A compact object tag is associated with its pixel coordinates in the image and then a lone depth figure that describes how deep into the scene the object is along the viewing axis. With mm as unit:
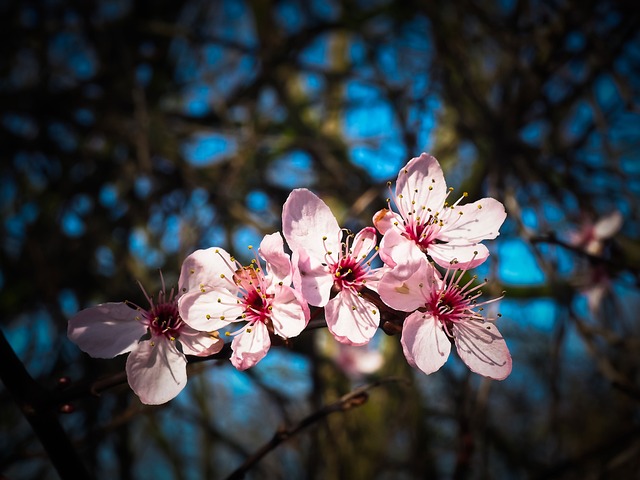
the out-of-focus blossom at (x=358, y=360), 1623
